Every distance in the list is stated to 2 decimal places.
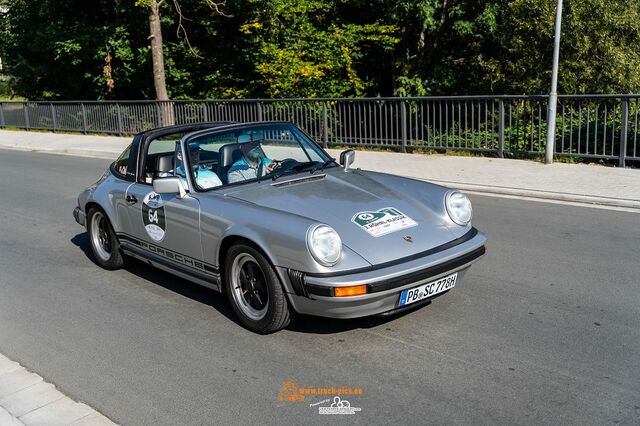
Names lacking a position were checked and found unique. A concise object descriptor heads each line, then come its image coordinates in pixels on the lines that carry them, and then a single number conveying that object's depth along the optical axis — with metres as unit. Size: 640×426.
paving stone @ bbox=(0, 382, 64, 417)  4.04
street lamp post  12.48
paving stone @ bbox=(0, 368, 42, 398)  4.32
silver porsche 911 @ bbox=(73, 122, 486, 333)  4.52
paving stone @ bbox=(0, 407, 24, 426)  3.86
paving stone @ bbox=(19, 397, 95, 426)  3.86
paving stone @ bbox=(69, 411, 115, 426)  3.79
